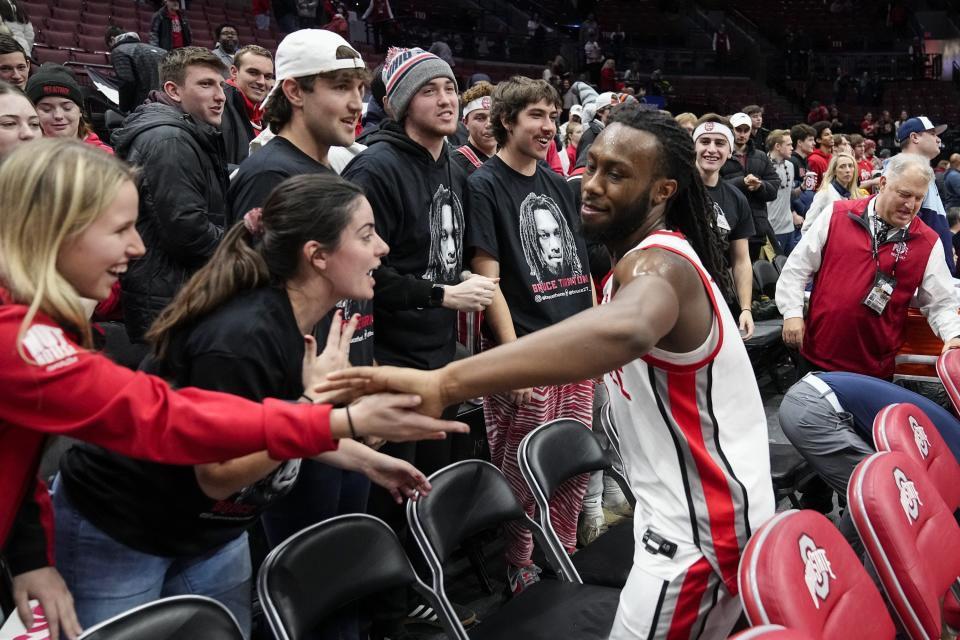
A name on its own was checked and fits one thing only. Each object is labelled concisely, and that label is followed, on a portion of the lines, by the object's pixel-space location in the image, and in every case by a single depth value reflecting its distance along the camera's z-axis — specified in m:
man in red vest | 3.78
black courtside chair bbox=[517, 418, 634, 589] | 2.68
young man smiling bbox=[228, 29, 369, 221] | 2.72
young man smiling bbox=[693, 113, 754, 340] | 4.59
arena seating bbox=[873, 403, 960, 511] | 2.47
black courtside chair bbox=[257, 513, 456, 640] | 1.94
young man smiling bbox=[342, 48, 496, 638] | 2.87
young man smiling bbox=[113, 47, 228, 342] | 3.03
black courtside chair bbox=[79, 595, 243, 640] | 1.58
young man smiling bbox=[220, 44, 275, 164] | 4.73
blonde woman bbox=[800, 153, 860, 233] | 6.32
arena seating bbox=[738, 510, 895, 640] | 1.54
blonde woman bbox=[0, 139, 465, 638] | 1.38
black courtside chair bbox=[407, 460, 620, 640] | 2.32
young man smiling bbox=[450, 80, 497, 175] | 4.85
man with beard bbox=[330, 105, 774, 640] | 1.55
